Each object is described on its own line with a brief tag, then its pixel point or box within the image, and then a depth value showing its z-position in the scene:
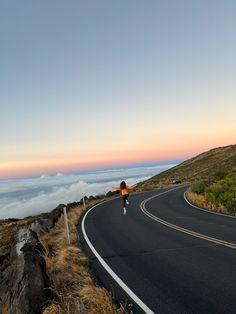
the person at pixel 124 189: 14.93
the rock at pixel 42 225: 12.01
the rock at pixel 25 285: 4.59
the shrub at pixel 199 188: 20.74
